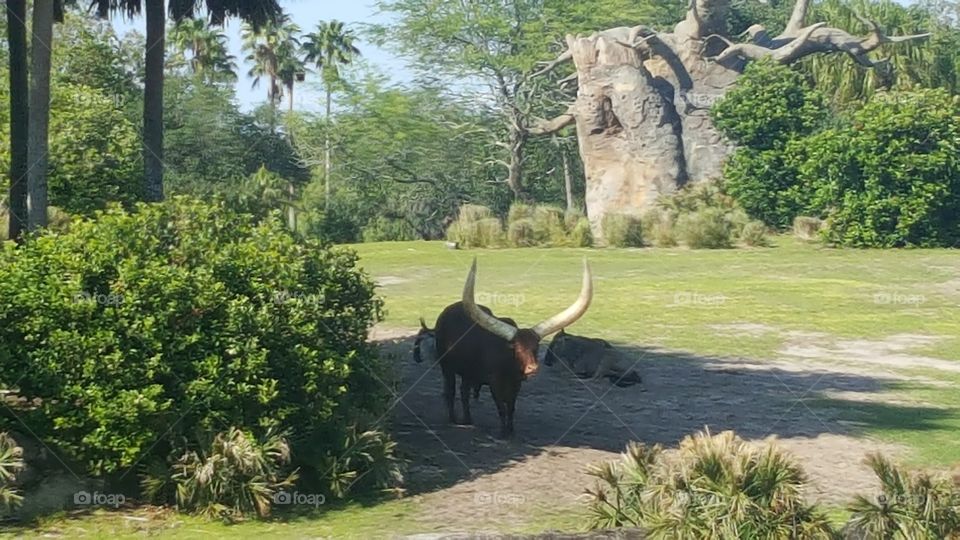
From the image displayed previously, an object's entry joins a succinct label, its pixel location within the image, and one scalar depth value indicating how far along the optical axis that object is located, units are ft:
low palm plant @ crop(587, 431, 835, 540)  29.60
